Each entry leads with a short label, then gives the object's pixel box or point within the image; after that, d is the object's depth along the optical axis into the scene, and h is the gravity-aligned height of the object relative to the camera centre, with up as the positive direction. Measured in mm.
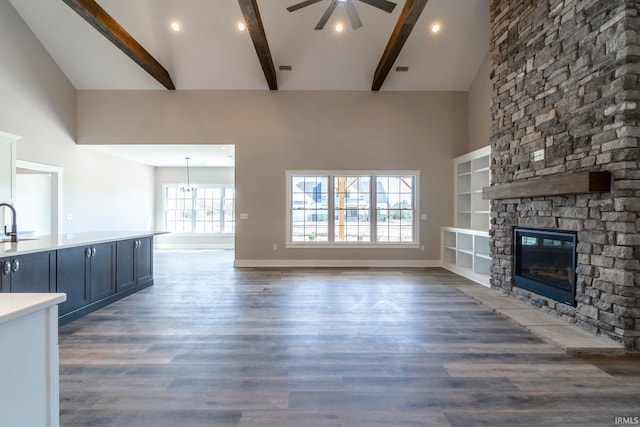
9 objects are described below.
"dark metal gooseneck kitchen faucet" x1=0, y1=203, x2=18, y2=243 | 3491 -230
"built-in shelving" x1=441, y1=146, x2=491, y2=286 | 5621 -218
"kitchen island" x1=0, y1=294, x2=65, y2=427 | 1236 -627
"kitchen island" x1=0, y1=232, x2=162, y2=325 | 3062 -630
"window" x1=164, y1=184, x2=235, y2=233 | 10516 +170
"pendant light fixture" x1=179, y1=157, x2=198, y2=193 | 9097 +798
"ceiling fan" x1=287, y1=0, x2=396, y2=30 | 3957 +2725
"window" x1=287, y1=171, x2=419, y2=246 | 6996 +116
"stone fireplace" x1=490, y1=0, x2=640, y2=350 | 2791 +886
